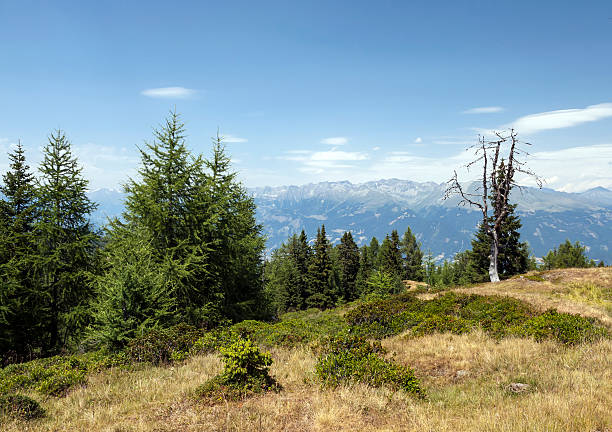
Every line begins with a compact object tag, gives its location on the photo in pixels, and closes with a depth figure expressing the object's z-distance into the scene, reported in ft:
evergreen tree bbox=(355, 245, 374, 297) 207.04
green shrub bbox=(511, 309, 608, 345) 27.89
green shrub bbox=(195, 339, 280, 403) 19.42
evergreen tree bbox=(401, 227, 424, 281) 262.88
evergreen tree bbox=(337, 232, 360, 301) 211.82
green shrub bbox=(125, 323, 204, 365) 29.73
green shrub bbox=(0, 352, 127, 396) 23.55
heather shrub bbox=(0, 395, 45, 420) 17.63
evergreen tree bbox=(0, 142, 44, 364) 48.34
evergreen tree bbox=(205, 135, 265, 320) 58.29
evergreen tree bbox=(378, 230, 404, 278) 206.49
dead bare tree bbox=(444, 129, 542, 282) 77.97
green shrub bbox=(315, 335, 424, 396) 19.83
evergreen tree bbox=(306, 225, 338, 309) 170.32
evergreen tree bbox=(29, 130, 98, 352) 54.44
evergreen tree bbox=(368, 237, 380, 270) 256.52
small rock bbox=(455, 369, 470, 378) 23.65
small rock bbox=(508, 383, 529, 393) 18.81
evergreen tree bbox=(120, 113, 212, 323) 50.14
